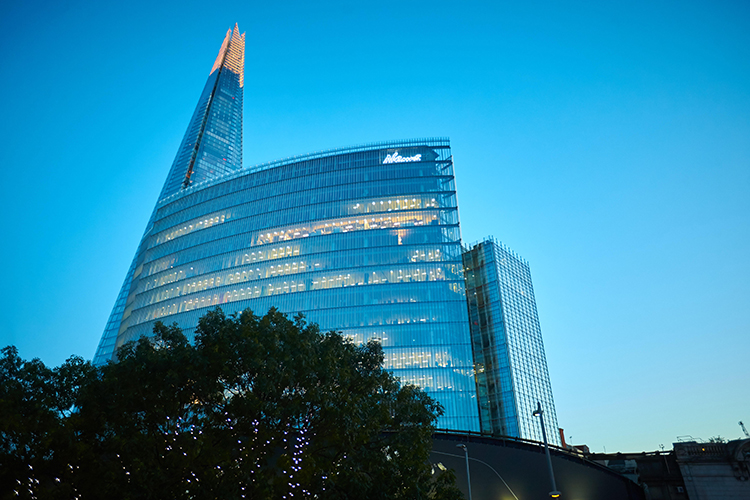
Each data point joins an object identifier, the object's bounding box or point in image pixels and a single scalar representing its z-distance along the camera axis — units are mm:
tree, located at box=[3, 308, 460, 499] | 21578
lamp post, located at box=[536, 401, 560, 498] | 28172
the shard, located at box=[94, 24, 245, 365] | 152875
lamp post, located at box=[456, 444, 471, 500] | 36888
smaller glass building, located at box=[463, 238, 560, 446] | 99562
